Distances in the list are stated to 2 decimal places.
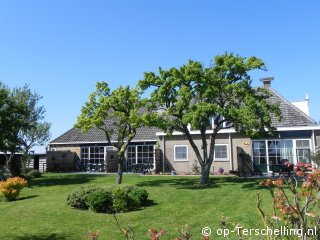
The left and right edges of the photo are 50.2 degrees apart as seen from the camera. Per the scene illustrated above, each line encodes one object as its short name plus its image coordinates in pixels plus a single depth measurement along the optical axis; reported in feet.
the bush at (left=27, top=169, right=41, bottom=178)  96.45
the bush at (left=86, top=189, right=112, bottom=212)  46.52
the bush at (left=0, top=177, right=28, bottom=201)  58.44
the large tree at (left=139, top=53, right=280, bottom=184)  62.23
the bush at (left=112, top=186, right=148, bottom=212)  46.57
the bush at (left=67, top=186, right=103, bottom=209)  49.03
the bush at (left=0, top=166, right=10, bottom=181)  85.76
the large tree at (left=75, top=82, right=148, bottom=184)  72.33
